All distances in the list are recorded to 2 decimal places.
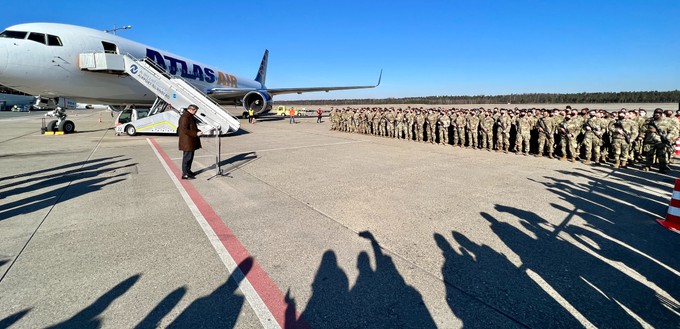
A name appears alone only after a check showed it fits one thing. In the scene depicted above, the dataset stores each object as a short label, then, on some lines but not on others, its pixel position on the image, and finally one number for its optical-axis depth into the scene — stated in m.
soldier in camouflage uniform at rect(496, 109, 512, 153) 10.94
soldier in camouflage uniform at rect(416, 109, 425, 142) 13.94
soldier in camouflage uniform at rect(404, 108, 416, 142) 14.47
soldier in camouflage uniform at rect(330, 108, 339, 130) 19.73
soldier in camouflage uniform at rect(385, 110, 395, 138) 15.71
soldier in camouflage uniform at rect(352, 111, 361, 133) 18.02
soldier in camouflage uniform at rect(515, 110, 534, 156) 10.42
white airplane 10.64
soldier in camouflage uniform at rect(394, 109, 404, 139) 15.13
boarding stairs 12.45
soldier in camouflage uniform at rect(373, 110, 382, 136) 16.61
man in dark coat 6.72
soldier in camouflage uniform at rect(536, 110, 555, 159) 9.92
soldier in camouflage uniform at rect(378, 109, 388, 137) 16.22
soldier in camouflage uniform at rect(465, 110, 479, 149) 11.88
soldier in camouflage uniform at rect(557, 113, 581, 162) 9.42
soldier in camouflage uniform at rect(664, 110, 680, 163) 7.80
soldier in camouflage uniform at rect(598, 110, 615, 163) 9.15
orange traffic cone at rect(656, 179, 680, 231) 4.23
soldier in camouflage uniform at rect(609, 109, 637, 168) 8.54
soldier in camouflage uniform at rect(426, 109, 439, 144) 13.37
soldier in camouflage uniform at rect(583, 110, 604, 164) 8.90
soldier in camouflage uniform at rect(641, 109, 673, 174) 7.65
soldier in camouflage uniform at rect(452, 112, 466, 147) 12.19
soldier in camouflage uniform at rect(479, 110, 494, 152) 11.45
